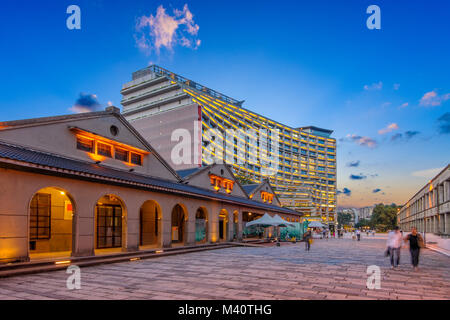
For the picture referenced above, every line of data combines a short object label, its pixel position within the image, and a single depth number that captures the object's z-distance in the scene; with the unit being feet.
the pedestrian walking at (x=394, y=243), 46.14
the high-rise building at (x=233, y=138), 302.45
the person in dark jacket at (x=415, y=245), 43.86
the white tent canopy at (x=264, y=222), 97.76
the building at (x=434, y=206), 105.81
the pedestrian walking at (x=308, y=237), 79.18
